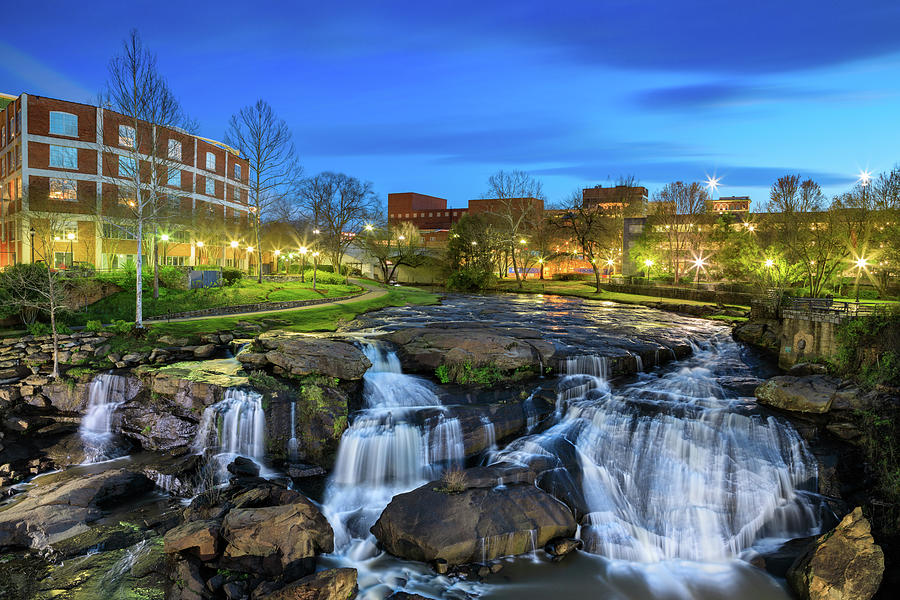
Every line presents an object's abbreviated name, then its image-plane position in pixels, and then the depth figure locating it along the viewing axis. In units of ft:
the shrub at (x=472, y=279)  175.42
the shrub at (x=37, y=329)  57.41
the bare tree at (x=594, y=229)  162.40
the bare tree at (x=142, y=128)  64.78
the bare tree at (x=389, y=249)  204.33
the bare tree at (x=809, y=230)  117.29
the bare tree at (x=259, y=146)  119.24
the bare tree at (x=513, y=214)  187.39
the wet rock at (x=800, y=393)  44.68
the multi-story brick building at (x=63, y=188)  144.05
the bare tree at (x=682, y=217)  180.24
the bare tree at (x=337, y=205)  176.86
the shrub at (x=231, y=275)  109.96
